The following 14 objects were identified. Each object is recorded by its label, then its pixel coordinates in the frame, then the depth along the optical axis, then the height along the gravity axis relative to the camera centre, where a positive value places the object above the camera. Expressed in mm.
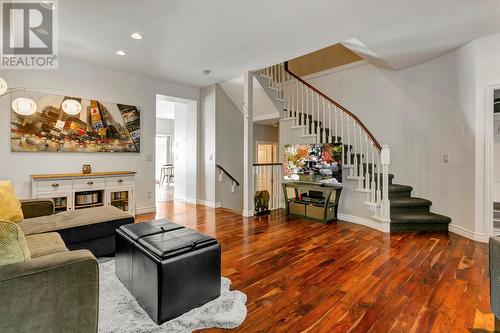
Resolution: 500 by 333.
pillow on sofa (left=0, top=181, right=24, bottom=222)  2416 -391
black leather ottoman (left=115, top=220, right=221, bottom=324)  1759 -803
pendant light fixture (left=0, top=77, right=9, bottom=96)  2988 +981
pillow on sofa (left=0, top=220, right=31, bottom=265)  1211 -401
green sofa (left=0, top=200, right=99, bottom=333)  1159 -650
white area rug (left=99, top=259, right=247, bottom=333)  1718 -1121
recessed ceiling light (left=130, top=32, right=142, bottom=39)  3425 +1841
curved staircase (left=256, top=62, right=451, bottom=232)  4008 +447
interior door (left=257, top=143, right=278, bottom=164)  7964 +378
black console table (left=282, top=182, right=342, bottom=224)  4474 -670
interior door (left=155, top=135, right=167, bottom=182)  10609 +548
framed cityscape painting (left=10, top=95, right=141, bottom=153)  3957 +673
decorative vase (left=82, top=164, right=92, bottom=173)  4438 -41
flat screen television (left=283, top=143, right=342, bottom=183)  4523 +67
